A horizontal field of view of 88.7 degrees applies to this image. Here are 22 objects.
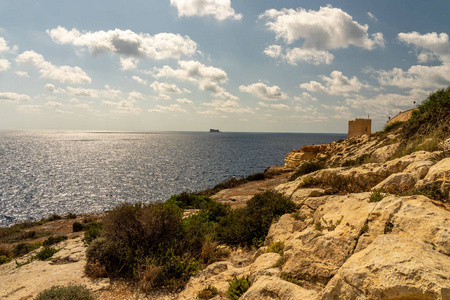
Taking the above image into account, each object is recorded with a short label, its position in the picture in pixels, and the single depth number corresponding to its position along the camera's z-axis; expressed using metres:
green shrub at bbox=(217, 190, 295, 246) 8.00
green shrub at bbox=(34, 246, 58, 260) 9.60
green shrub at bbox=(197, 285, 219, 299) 5.20
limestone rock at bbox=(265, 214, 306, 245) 6.37
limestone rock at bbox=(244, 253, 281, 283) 4.74
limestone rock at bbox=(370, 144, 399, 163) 11.51
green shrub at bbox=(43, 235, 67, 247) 13.22
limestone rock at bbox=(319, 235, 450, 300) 2.51
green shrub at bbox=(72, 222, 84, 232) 18.81
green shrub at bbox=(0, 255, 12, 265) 11.09
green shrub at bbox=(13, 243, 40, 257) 12.82
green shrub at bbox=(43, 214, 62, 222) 24.71
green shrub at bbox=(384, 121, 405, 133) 22.94
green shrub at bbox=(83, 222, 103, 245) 9.51
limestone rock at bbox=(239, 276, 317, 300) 3.78
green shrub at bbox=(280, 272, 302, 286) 4.15
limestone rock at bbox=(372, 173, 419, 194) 5.21
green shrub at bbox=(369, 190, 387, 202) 4.89
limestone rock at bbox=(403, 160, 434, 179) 5.27
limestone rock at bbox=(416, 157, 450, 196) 4.42
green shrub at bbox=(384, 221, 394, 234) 3.80
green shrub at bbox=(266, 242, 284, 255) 5.80
